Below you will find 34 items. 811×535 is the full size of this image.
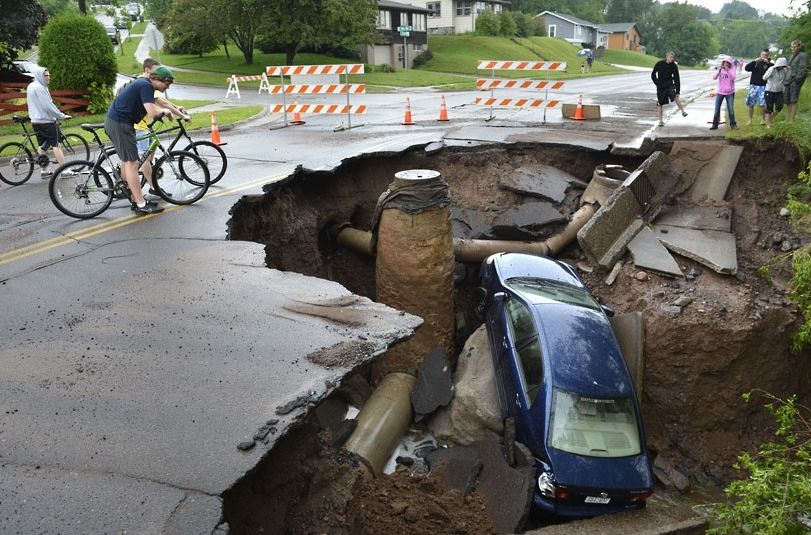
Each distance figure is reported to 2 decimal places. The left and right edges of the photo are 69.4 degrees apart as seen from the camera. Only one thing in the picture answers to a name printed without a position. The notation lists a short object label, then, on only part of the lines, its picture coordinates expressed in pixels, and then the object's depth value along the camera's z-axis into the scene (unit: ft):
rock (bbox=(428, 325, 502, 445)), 25.52
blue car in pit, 21.36
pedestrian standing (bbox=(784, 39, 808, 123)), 40.93
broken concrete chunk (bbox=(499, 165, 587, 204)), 39.67
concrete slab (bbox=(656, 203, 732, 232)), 36.29
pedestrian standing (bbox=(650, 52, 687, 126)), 49.83
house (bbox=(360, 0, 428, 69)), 158.10
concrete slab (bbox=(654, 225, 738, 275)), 32.53
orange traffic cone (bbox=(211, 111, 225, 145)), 48.76
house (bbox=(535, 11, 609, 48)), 278.26
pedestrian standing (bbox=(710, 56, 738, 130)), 44.57
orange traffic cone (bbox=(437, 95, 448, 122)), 57.85
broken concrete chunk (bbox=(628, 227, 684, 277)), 32.94
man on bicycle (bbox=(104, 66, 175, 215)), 26.89
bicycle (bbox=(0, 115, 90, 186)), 36.11
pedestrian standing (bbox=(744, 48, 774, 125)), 48.44
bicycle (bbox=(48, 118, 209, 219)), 27.99
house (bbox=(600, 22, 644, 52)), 307.78
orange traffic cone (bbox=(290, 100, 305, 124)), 59.90
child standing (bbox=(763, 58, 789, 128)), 41.65
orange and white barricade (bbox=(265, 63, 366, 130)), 57.21
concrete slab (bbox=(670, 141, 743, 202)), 38.52
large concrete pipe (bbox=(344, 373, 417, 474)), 23.25
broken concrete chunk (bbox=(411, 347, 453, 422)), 26.81
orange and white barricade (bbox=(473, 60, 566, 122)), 56.09
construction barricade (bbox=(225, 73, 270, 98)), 92.85
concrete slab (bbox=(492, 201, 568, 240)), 38.27
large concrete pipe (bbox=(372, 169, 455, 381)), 29.58
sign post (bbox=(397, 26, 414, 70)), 134.21
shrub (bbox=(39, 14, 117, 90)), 65.31
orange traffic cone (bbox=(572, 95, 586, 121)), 55.67
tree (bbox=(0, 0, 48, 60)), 69.05
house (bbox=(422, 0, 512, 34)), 215.31
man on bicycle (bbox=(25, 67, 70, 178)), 36.27
